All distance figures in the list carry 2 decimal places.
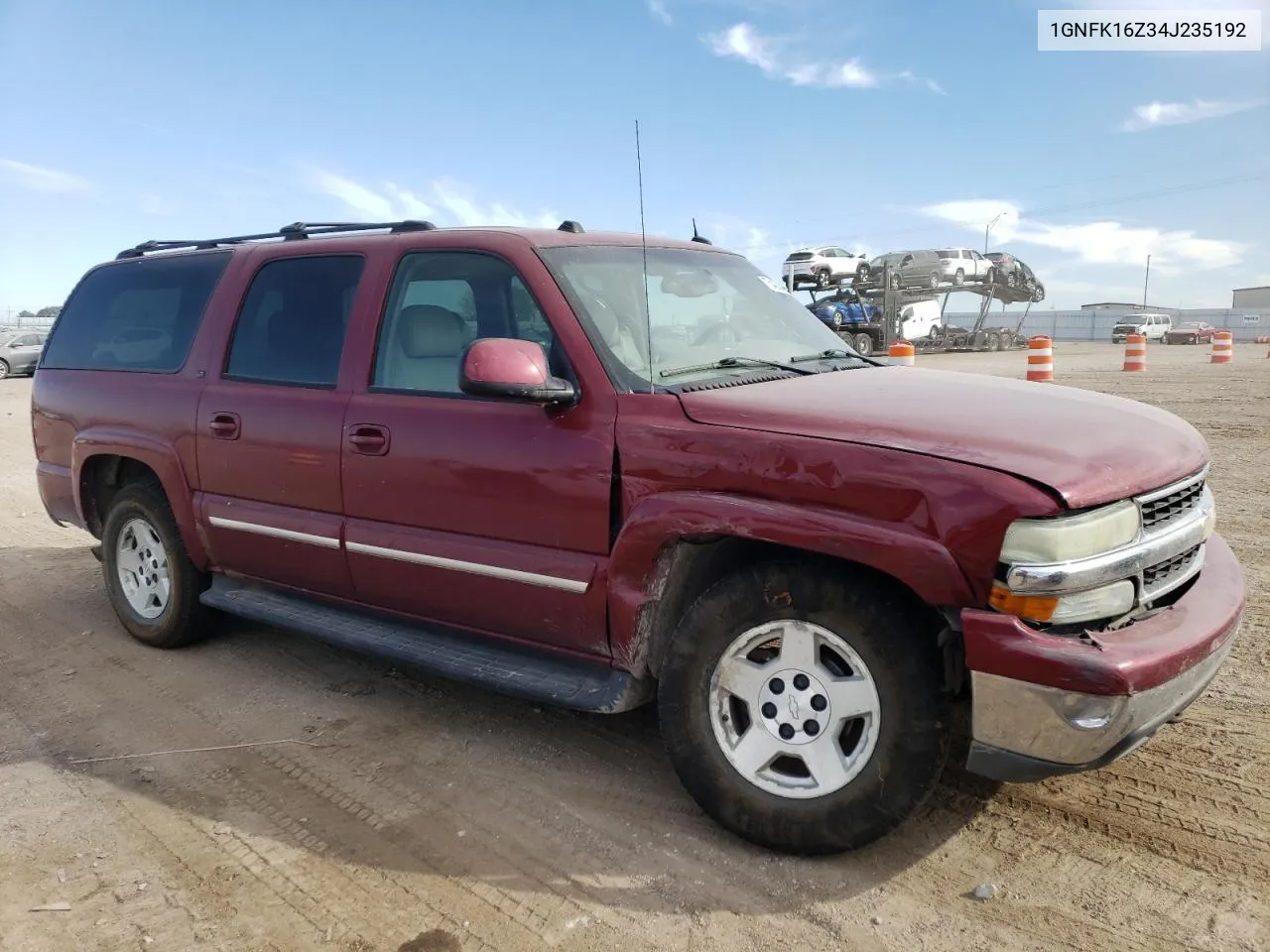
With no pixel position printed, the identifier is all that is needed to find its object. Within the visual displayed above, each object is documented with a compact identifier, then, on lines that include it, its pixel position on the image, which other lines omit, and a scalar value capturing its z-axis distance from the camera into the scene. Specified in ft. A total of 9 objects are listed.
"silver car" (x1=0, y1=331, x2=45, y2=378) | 90.89
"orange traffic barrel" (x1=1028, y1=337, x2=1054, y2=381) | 53.31
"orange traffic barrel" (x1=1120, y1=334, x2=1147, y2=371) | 59.88
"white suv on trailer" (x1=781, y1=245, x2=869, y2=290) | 99.19
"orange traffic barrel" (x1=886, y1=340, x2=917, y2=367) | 53.78
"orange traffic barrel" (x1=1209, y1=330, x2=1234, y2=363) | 70.85
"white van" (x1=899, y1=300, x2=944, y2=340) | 102.94
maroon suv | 8.02
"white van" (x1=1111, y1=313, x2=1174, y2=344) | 151.02
